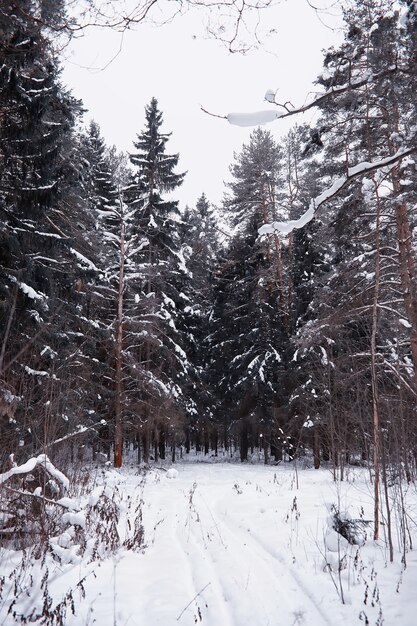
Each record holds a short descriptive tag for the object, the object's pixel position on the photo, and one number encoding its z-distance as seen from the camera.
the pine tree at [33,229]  8.96
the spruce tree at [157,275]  17.97
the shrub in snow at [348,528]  5.42
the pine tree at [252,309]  21.06
